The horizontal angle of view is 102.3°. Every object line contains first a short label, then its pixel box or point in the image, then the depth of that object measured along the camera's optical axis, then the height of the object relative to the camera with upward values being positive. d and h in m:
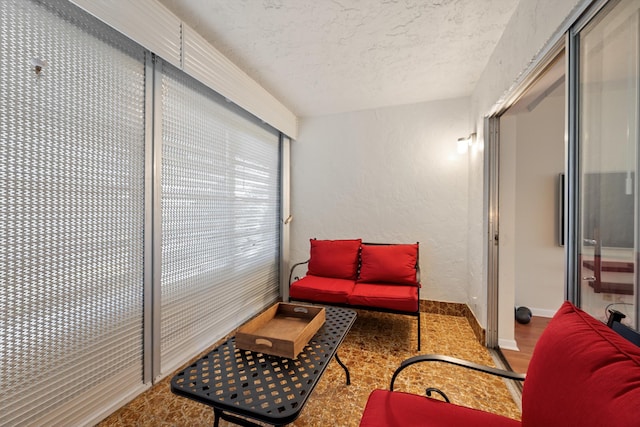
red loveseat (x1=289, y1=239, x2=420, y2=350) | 2.38 -0.69
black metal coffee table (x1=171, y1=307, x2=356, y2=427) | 0.97 -0.72
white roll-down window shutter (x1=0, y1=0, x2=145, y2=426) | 1.18 -0.01
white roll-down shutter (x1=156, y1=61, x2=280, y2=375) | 1.96 -0.03
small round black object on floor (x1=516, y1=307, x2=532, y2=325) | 2.80 -1.09
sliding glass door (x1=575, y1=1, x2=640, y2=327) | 0.92 +0.23
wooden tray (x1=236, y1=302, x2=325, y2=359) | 1.26 -0.68
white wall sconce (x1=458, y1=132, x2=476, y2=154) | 2.84 +0.80
